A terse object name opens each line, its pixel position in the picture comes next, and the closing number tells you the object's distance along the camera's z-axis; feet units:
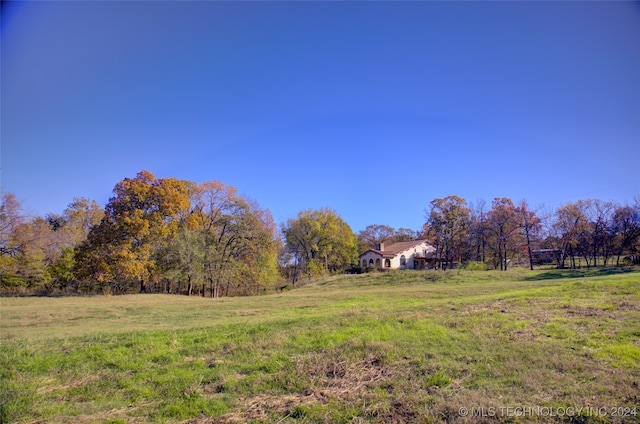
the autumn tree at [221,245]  120.61
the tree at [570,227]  143.64
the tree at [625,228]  133.28
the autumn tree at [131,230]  104.58
